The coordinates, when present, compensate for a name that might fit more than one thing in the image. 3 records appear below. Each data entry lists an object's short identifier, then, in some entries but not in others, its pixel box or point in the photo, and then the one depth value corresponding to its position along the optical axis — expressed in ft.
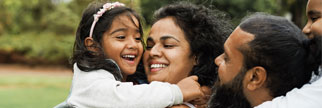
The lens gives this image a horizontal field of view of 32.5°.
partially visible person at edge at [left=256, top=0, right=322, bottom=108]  3.58
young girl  4.28
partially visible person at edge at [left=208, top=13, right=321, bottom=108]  3.82
